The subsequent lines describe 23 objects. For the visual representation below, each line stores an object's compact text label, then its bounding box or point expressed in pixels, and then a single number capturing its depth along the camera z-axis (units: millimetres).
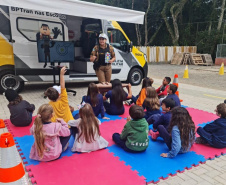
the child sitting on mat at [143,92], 5617
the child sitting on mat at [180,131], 3426
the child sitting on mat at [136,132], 3456
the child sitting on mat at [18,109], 4588
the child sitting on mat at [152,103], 4930
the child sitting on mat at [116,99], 5285
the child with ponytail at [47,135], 3131
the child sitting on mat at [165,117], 3959
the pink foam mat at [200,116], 5448
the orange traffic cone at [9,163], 2184
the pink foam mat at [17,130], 4375
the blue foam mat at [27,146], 3367
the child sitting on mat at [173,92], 5020
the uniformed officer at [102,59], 6707
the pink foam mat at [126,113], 5593
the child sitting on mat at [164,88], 6221
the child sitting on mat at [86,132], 3469
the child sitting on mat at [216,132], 3748
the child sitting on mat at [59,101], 4184
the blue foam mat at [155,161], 3119
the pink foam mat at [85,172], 2894
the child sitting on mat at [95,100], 4910
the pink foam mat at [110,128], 4273
